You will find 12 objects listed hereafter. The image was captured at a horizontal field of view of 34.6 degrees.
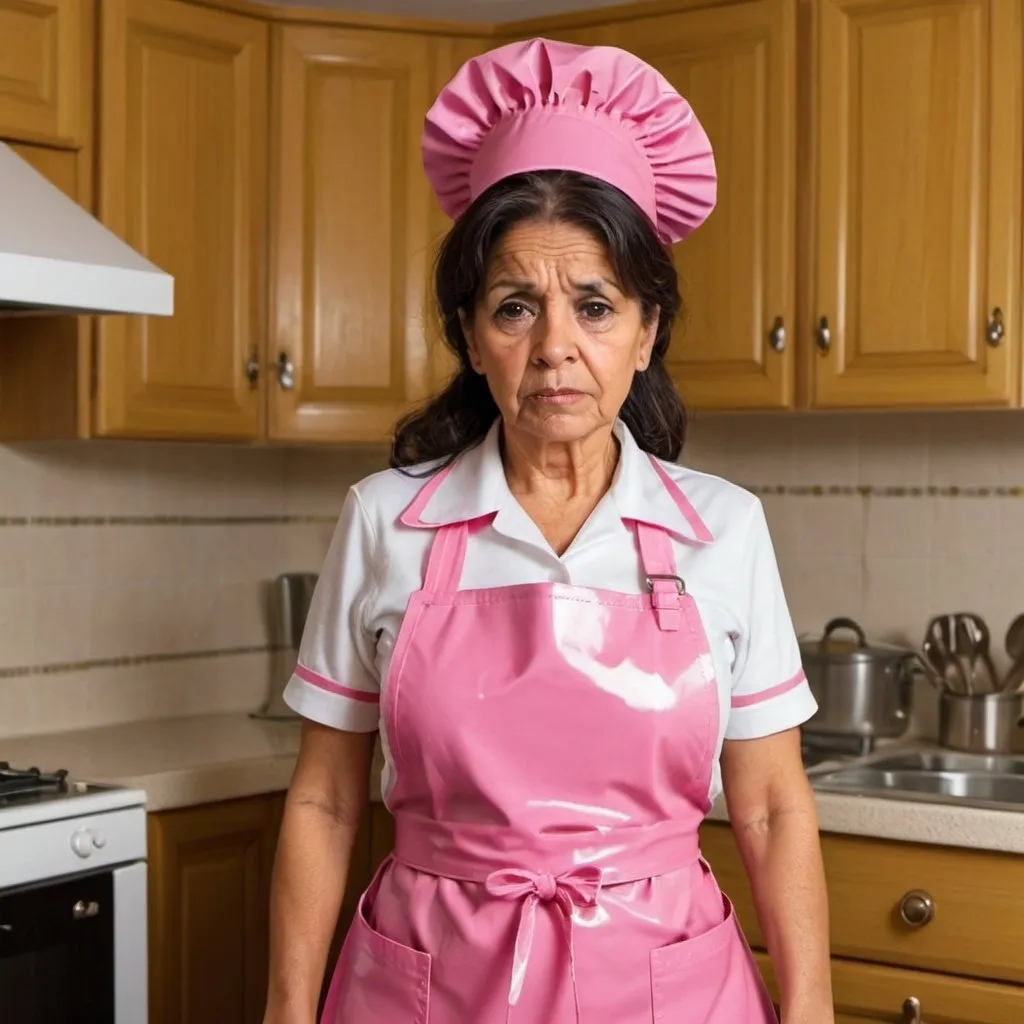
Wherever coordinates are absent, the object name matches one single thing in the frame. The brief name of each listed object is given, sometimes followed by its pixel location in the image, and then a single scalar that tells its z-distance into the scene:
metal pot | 2.87
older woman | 1.49
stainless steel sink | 2.71
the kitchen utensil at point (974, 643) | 2.85
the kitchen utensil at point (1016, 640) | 2.79
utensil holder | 2.78
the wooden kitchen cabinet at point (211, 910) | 2.68
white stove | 2.36
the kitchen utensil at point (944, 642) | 2.87
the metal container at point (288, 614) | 3.35
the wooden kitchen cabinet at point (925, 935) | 2.28
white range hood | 2.41
